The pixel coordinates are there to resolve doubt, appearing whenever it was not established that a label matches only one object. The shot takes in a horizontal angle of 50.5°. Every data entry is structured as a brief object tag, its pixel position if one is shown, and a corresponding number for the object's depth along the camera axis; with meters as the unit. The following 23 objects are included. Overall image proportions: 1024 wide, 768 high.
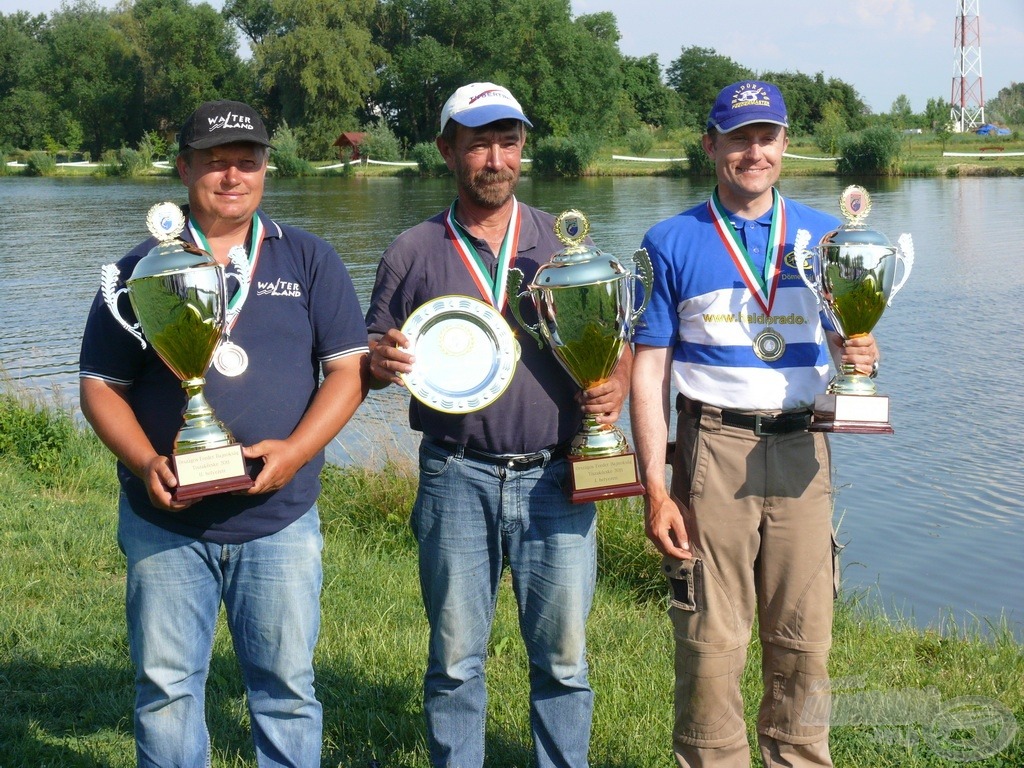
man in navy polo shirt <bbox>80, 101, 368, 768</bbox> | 3.04
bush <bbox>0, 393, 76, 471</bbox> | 8.20
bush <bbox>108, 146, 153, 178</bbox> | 62.49
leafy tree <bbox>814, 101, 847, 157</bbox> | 49.46
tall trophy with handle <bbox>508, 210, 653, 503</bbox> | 3.22
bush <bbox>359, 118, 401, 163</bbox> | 63.91
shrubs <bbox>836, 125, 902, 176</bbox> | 41.75
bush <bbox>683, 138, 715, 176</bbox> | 46.12
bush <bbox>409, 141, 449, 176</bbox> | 56.09
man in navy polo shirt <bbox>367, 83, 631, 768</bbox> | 3.30
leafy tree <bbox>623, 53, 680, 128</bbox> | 79.94
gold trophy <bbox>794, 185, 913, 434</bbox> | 3.14
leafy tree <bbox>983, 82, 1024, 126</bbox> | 66.88
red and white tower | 57.01
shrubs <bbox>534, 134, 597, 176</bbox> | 51.62
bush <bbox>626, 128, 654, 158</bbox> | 58.91
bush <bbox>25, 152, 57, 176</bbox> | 64.88
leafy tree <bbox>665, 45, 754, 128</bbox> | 86.64
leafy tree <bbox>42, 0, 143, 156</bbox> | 75.75
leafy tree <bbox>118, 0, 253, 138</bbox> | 72.44
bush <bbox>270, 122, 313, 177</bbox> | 58.03
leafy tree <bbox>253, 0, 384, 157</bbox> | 62.66
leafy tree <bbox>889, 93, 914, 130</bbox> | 58.25
